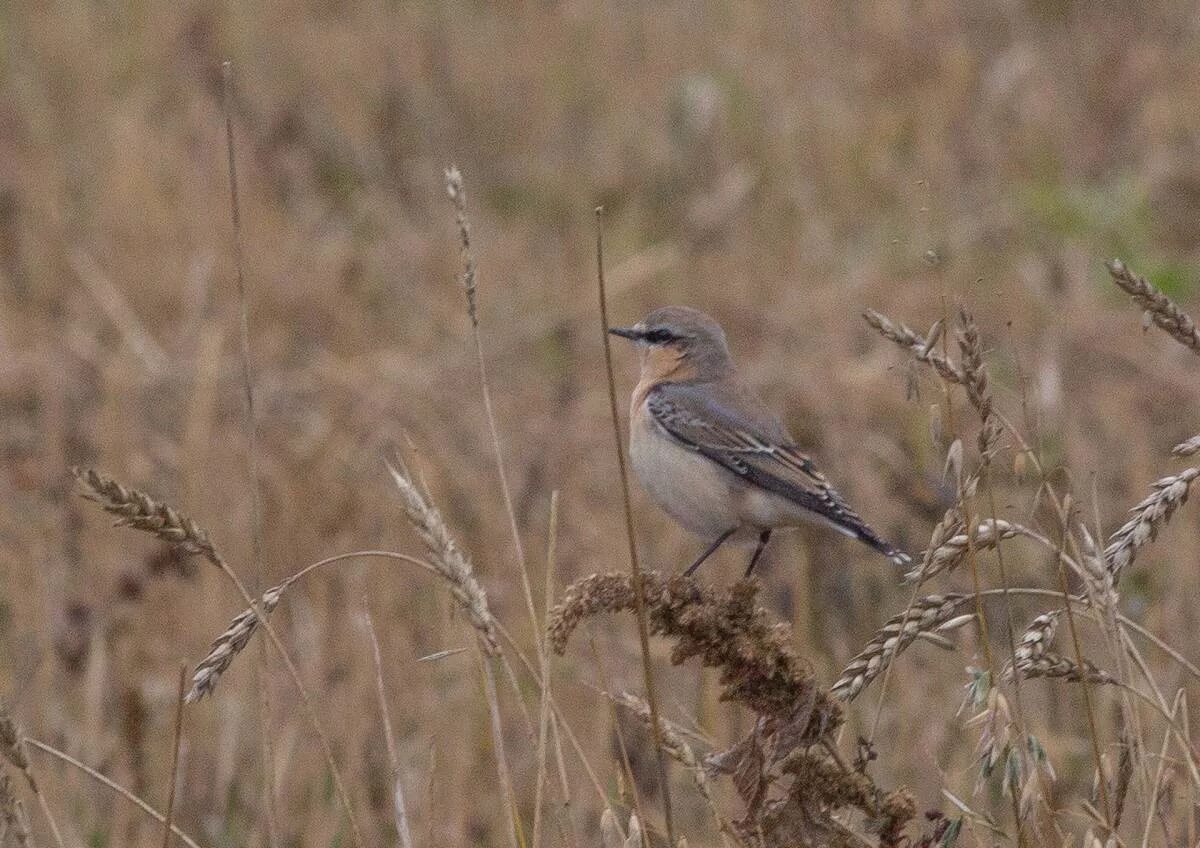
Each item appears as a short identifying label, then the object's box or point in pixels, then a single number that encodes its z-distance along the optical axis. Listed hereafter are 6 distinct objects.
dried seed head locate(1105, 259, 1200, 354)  6.12
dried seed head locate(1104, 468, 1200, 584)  6.21
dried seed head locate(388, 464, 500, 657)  5.98
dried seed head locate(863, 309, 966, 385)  6.23
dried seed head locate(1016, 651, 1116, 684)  6.34
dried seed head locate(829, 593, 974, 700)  6.27
